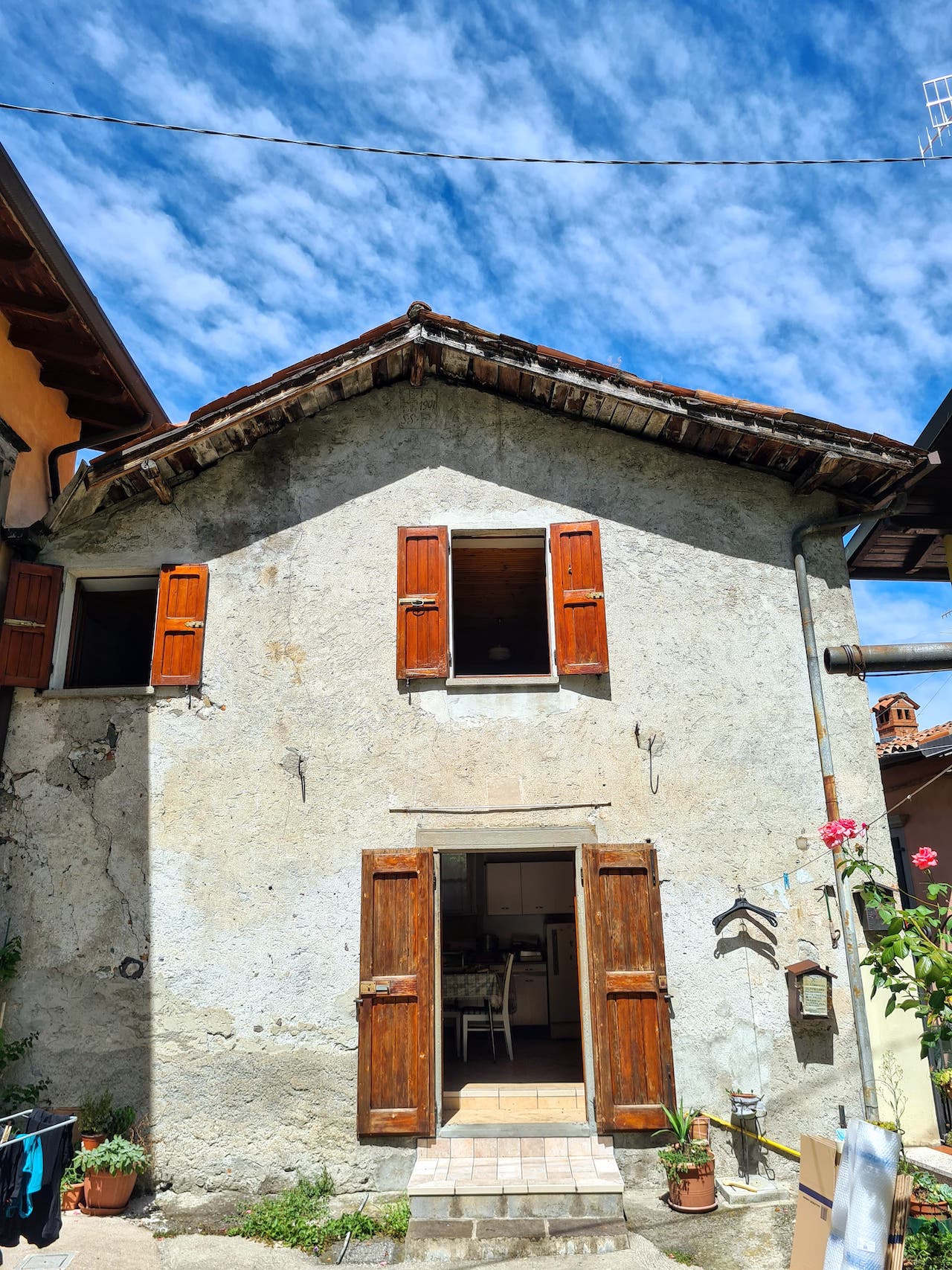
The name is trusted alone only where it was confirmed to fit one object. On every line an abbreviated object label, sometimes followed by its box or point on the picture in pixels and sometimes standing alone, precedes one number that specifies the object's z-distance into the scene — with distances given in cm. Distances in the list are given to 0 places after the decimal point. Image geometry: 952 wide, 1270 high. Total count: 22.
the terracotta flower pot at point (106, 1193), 572
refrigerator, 1009
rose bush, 422
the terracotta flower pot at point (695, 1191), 564
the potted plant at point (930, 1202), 468
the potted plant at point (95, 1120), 594
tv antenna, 586
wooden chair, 872
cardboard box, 450
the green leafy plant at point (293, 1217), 561
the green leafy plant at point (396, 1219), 561
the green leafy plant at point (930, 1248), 444
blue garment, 450
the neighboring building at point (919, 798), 1008
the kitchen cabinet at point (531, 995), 1010
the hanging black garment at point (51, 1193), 453
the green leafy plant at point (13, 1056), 610
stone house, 618
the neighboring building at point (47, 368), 652
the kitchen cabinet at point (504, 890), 1102
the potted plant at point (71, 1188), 584
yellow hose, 602
